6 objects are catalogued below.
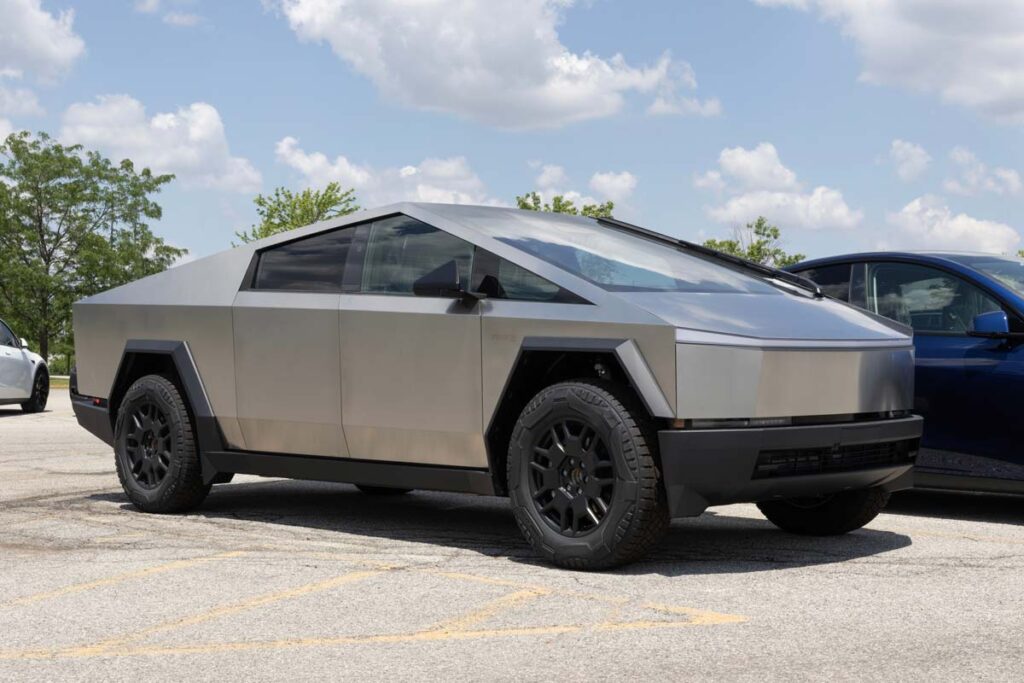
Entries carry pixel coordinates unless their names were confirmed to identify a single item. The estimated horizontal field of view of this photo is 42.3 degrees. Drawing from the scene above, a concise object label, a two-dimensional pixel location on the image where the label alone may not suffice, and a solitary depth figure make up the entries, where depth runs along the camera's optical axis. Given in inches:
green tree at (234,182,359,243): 2367.1
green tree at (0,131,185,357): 2188.7
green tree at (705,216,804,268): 2295.8
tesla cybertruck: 214.4
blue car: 289.3
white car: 713.6
